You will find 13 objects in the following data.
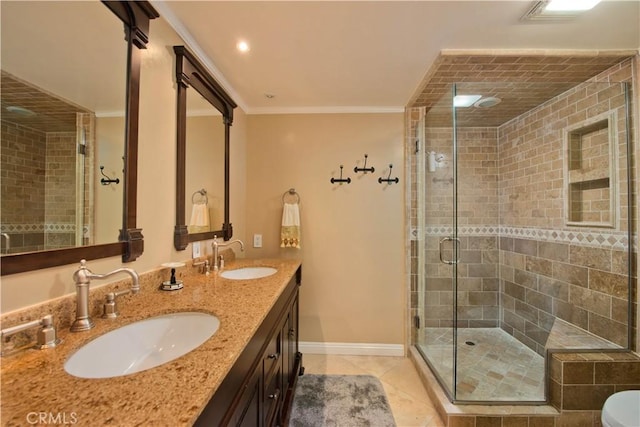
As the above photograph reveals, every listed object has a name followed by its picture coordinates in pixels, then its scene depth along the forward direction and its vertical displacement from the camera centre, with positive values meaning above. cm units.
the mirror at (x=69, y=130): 70 +28
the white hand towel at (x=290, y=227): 229 -12
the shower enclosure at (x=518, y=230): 171 -13
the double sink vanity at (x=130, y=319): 50 -36
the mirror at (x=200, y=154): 142 +40
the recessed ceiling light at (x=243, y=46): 152 +103
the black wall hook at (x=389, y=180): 237 +33
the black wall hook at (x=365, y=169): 238 +43
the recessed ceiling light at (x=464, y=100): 198 +94
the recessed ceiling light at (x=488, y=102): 214 +98
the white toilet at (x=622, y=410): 124 -99
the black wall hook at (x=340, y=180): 238 +32
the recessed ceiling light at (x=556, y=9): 124 +104
